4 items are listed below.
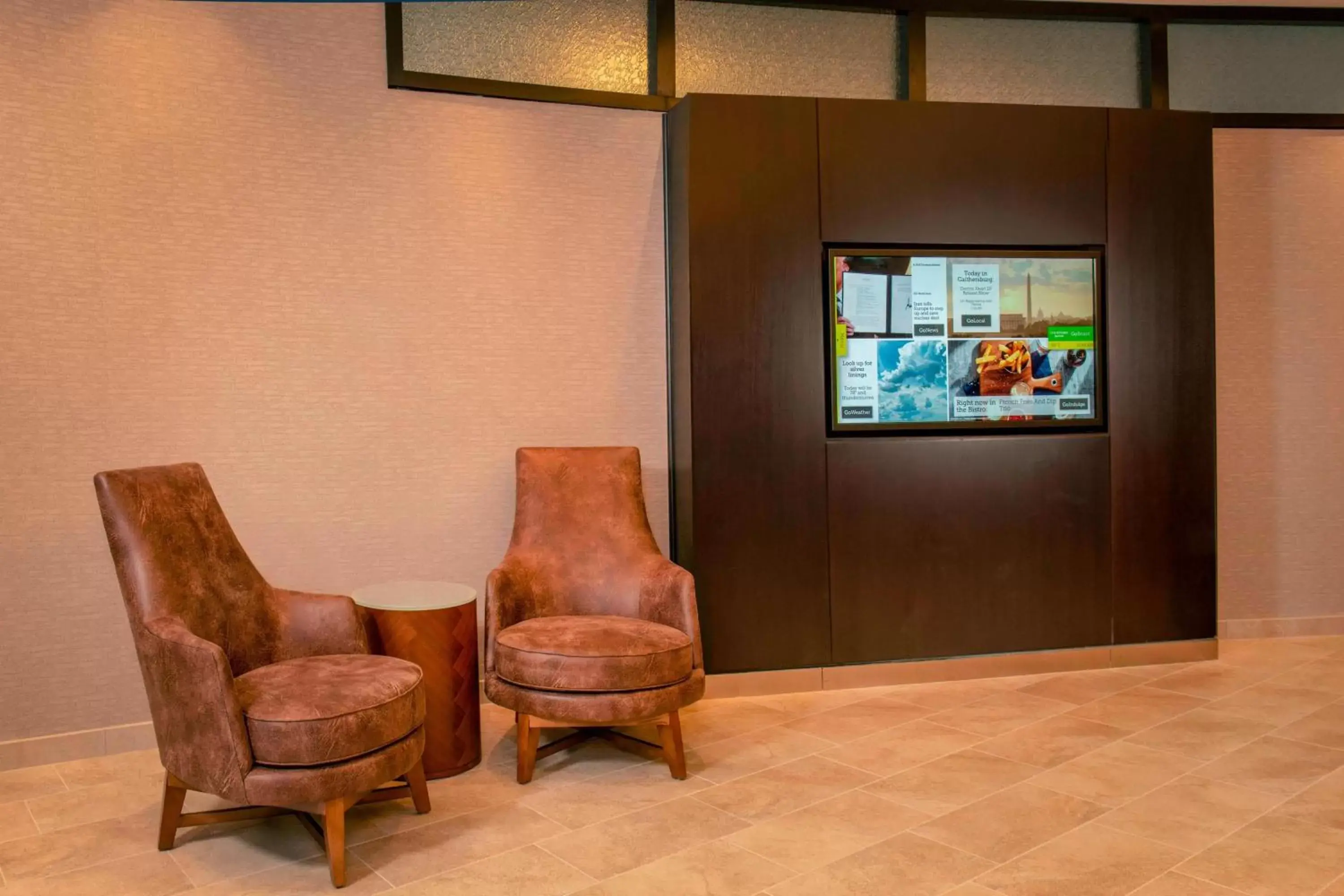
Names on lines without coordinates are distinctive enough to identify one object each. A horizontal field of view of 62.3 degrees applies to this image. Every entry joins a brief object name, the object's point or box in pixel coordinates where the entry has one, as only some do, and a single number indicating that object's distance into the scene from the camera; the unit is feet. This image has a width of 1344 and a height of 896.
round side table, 11.69
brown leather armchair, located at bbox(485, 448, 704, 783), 11.35
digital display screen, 15.21
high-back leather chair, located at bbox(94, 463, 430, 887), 9.13
